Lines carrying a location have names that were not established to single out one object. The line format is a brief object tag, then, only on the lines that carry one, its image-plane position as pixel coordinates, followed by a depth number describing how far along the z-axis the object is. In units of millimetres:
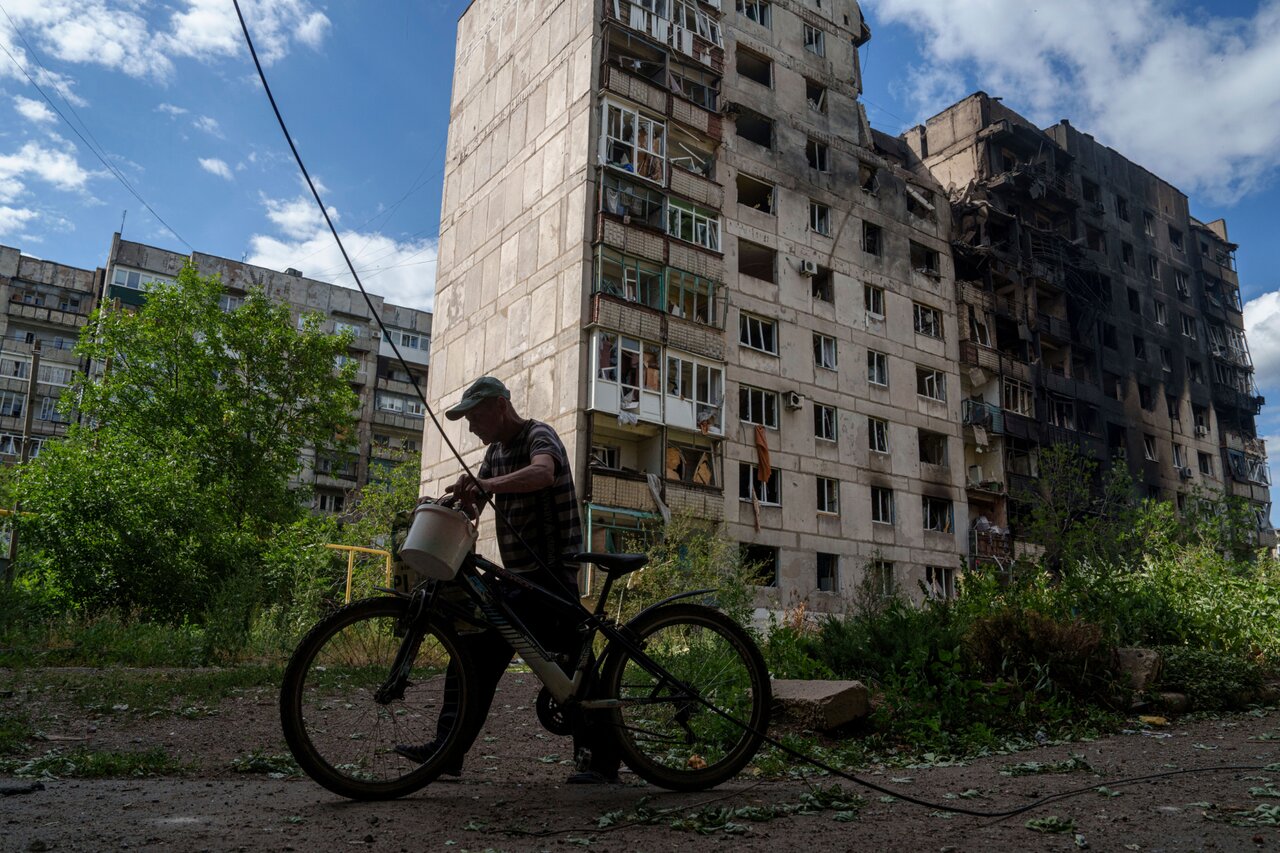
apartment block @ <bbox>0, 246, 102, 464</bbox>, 54344
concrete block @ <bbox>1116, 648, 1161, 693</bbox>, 8664
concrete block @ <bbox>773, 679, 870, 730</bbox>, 6473
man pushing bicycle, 4578
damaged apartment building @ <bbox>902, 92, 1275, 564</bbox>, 38969
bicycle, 4199
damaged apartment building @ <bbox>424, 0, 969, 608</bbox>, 27500
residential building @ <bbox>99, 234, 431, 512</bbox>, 53156
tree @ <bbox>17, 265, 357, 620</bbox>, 24875
